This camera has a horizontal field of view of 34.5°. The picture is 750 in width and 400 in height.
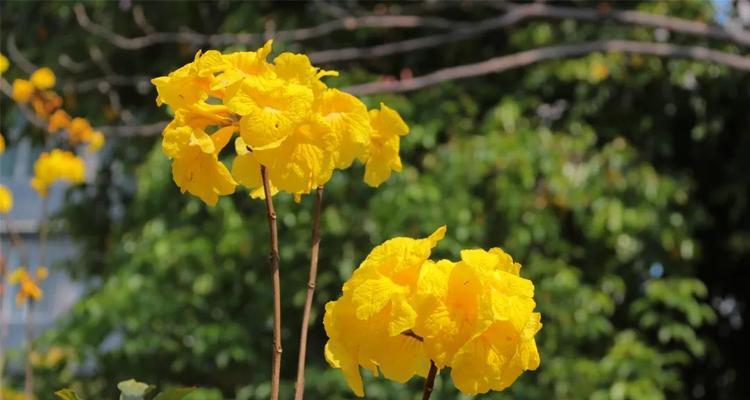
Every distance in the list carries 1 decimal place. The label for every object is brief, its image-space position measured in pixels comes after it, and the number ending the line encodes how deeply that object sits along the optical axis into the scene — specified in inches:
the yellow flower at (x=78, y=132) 134.1
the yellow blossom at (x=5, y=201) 105.8
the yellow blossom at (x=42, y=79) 129.6
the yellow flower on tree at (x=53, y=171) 122.1
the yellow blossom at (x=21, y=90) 133.2
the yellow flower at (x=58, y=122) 131.6
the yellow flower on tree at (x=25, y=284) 111.8
